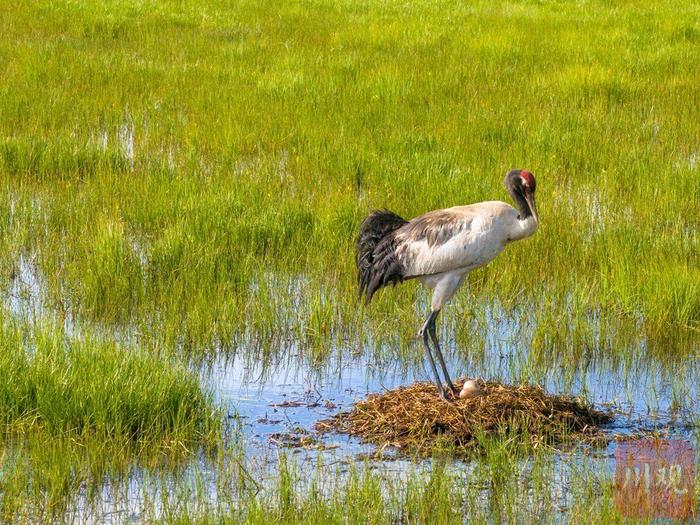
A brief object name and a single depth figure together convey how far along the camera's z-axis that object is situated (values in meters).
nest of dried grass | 12.45
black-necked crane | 14.07
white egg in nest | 13.12
